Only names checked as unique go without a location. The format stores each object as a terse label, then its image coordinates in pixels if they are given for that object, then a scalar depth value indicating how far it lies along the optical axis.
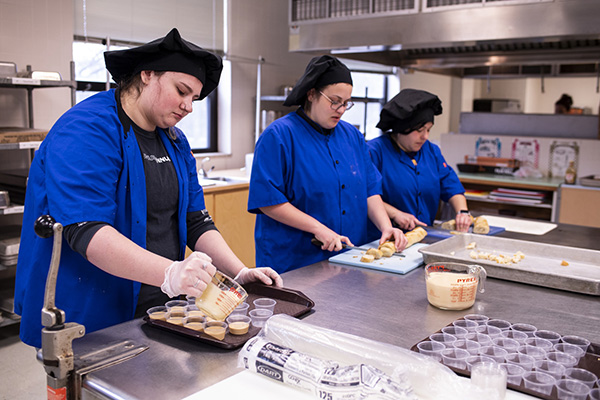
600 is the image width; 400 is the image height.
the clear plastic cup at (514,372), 1.18
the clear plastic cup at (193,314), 1.44
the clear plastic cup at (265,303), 1.53
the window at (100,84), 4.61
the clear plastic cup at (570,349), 1.32
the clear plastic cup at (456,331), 1.40
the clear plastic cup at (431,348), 1.30
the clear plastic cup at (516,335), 1.37
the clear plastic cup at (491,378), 1.11
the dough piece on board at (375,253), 2.26
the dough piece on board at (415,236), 2.49
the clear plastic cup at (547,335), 1.41
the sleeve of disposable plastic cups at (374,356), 1.11
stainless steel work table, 1.19
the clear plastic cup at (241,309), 1.49
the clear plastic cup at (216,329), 1.37
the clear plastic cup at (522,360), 1.22
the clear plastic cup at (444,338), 1.35
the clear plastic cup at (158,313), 1.46
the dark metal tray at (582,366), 1.13
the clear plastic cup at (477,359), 1.25
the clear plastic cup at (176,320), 1.44
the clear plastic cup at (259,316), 1.46
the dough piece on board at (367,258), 2.18
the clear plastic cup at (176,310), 1.46
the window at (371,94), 7.65
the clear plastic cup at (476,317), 1.55
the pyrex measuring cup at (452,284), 1.67
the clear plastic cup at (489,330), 1.41
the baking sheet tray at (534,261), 1.92
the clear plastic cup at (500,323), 1.49
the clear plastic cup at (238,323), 1.40
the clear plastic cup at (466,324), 1.45
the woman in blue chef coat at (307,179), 2.40
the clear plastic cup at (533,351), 1.26
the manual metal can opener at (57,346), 1.17
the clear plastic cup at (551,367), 1.18
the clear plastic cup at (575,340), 1.39
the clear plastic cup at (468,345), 1.31
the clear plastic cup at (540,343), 1.32
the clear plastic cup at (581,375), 1.17
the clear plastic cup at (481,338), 1.35
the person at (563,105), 7.48
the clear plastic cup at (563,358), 1.24
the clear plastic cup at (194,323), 1.41
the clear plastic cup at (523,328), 1.47
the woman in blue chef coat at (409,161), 2.97
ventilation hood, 3.12
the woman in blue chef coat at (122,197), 1.44
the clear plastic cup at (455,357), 1.25
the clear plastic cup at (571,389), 1.11
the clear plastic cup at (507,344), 1.31
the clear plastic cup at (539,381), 1.14
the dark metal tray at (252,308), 1.35
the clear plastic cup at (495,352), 1.26
